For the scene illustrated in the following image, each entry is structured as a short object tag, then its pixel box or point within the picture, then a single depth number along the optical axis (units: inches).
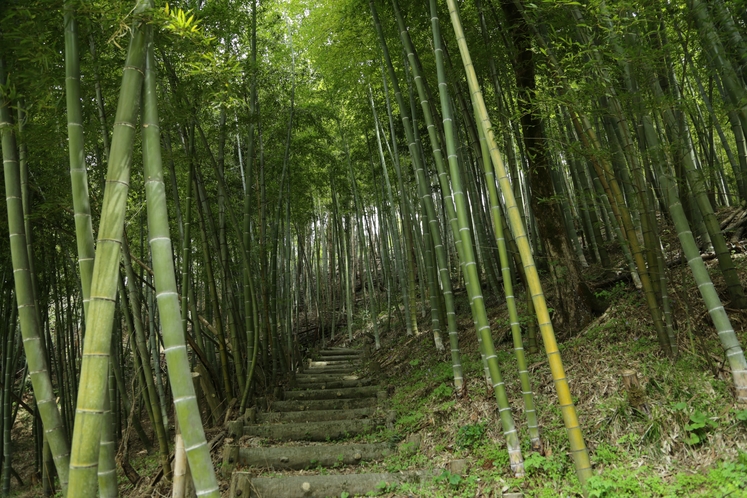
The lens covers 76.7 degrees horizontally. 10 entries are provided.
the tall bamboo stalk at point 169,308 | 49.8
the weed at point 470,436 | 117.0
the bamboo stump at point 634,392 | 99.3
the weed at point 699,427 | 88.4
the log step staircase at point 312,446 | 112.3
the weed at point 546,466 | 94.8
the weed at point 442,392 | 145.3
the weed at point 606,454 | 93.4
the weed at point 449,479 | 103.1
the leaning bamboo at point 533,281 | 81.8
